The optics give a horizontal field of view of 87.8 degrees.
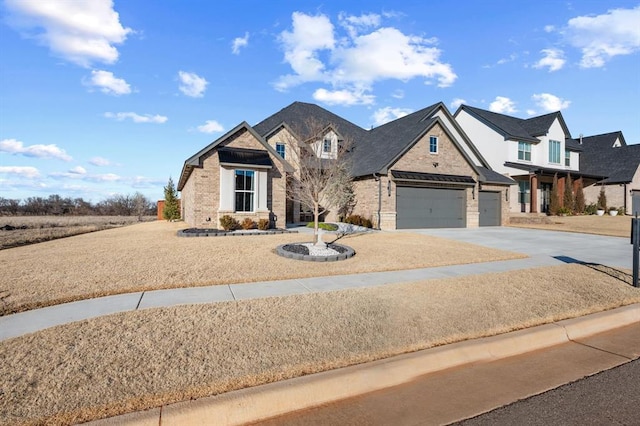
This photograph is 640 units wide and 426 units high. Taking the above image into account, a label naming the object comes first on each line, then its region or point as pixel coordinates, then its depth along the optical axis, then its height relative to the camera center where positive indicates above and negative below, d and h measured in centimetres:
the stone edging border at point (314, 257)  936 -133
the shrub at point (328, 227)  1705 -87
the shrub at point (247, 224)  1634 -71
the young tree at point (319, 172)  1254 +174
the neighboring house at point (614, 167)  3219 +454
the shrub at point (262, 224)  1656 -72
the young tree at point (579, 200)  2939 +101
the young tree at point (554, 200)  2748 +94
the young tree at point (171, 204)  2678 +42
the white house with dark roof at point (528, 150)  2752 +542
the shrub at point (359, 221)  1933 -63
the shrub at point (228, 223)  1595 -65
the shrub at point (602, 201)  3130 +99
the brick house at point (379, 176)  1673 +198
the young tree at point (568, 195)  2852 +136
